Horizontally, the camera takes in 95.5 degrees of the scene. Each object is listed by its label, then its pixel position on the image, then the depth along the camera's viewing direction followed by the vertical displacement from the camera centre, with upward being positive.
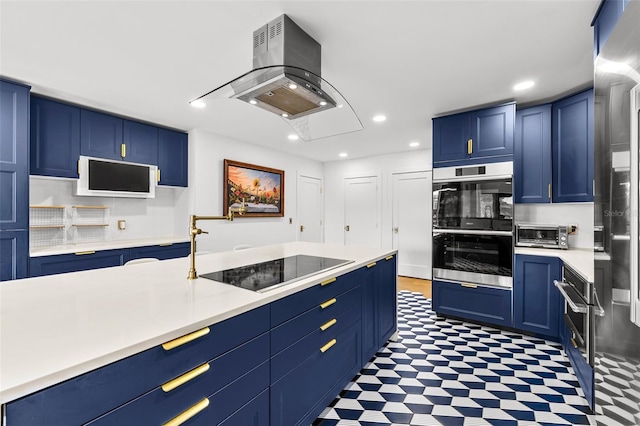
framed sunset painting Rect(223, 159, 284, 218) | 4.47 +0.40
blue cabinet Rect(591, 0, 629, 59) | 1.38 +1.01
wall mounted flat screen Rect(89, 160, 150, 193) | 3.26 +0.41
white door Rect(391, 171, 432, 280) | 5.32 -0.17
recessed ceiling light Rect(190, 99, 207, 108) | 1.62 +0.62
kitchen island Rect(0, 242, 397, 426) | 0.69 -0.35
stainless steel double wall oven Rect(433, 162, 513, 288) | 2.89 -0.11
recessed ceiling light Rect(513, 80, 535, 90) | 2.56 +1.16
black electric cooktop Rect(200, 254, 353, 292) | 1.46 -0.35
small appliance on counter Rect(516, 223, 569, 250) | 2.91 -0.23
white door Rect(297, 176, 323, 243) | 6.08 +0.07
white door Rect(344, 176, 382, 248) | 5.95 +0.02
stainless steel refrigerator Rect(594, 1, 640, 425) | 1.01 -0.04
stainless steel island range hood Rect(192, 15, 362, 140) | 1.55 +0.71
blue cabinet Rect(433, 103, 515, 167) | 2.91 +0.81
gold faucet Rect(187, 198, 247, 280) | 1.50 -0.15
